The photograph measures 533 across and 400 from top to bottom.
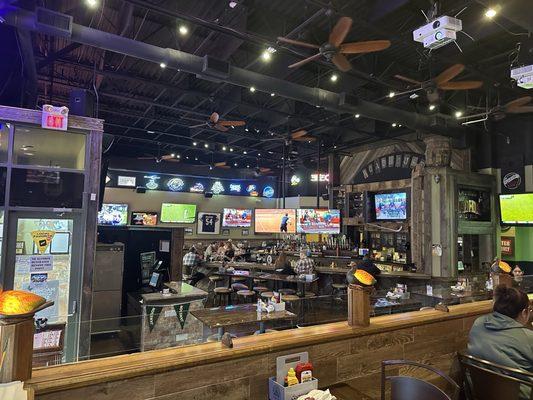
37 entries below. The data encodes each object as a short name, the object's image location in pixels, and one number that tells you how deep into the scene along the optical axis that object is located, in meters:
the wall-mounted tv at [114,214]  14.46
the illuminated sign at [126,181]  14.79
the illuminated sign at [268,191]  18.42
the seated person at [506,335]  2.42
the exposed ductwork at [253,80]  4.51
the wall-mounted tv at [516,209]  7.71
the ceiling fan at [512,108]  6.13
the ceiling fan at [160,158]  13.47
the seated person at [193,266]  9.48
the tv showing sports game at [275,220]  12.92
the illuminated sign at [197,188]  16.45
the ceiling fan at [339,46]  4.36
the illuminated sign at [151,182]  15.36
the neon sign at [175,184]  15.89
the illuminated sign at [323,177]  14.04
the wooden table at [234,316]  3.99
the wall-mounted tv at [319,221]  11.46
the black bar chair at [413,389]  1.82
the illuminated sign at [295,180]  17.08
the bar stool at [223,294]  7.75
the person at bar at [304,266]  8.38
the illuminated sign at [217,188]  17.04
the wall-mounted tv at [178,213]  15.82
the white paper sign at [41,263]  4.65
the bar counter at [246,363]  1.66
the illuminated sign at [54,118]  4.50
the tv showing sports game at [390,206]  9.88
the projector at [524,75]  4.93
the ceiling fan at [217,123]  7.73
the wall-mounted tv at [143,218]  15.11
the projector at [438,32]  3.81
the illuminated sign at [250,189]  18.03
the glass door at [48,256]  4.54
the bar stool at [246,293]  7.47
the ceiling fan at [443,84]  5.29
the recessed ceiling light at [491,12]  3.96
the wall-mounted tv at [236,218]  17.23
